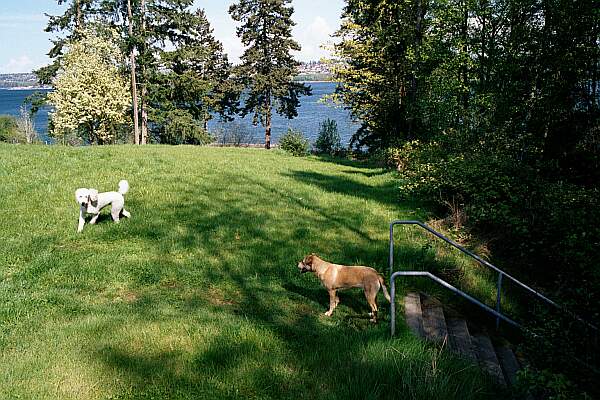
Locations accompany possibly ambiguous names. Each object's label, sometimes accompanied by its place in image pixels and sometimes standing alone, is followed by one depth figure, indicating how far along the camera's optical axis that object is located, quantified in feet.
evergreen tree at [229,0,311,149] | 135.74
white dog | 30.89
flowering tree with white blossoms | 116.78
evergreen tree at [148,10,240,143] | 127.85
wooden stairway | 19.72
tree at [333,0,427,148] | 69.77
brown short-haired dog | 20.24
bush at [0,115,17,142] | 223.22
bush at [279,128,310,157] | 113.80
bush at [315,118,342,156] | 127.13
